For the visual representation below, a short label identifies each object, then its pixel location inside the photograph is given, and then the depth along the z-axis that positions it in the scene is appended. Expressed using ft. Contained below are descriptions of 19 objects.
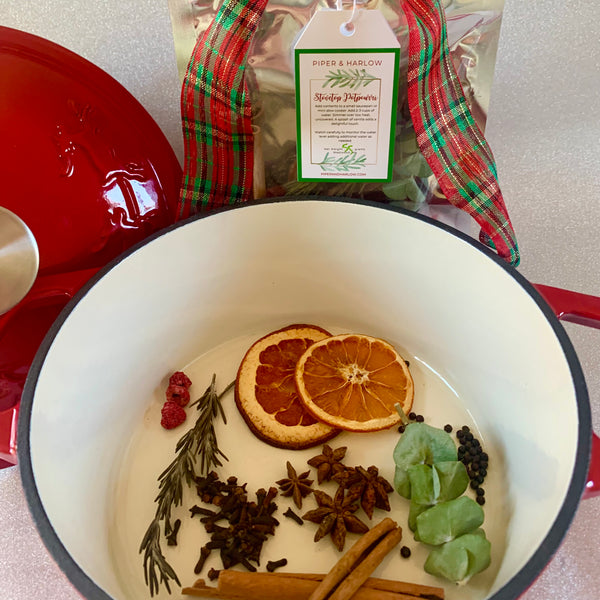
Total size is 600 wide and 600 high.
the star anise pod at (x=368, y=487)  1.00
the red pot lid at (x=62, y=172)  1.06
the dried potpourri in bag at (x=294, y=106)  1.04
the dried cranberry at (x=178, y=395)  1.16
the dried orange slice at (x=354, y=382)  1.09
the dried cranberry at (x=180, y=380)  1.17
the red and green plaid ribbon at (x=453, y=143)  1.05
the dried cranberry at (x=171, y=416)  1.12
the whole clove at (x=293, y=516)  1.01
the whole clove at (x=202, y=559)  0.96
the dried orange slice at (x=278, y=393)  1.10
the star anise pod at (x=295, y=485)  1.03
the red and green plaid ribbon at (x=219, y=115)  1.03
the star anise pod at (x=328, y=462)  1.05
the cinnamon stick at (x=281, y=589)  0.89
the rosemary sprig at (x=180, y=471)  0.95
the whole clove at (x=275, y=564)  0.96
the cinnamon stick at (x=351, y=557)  0.88
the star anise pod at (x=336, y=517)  0.97
